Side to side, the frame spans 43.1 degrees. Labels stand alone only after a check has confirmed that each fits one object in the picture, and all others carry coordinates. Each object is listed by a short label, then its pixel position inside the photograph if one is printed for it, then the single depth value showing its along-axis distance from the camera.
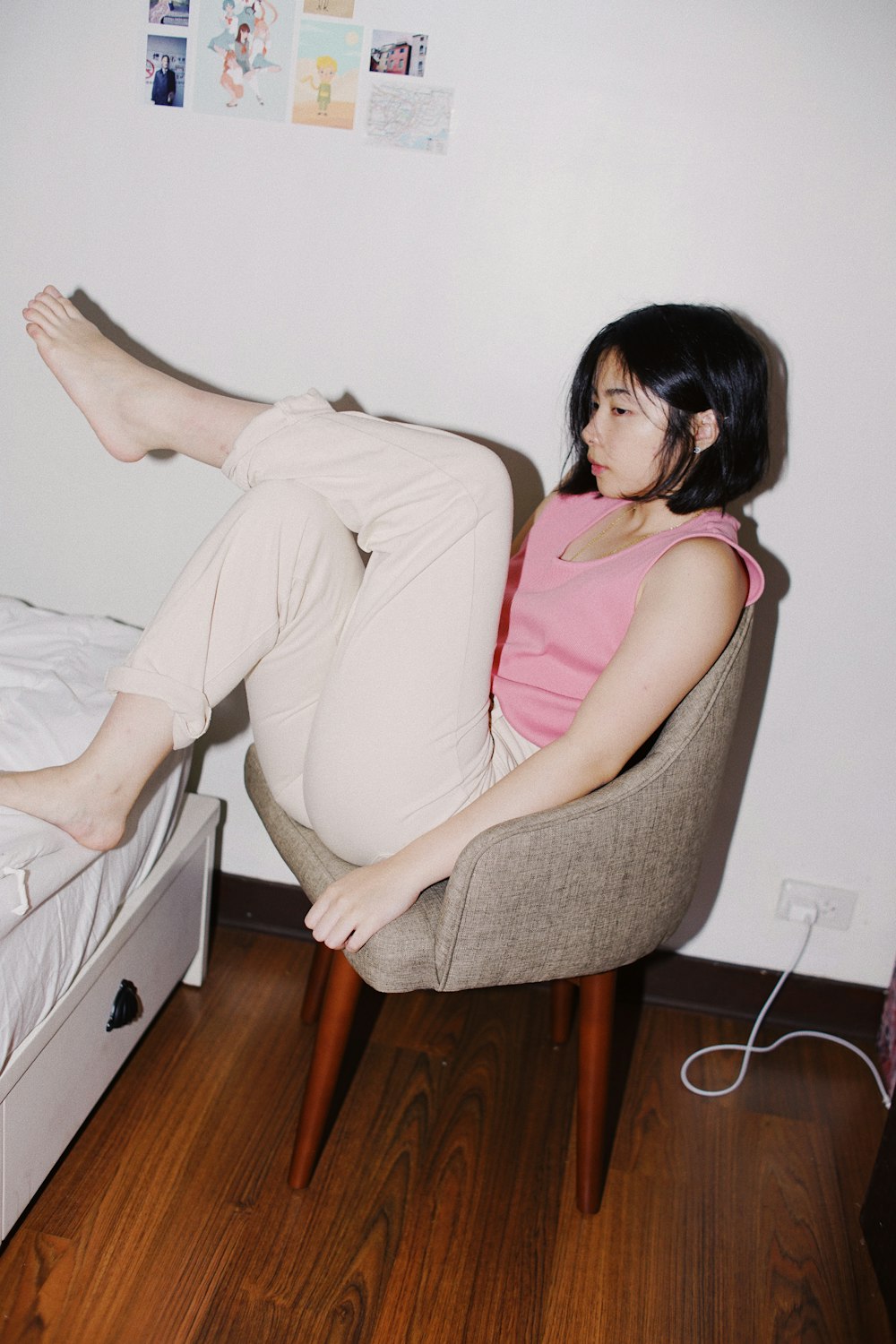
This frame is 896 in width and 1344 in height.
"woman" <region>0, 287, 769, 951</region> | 1.28
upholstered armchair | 1.26
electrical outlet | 1.91
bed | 1.24
